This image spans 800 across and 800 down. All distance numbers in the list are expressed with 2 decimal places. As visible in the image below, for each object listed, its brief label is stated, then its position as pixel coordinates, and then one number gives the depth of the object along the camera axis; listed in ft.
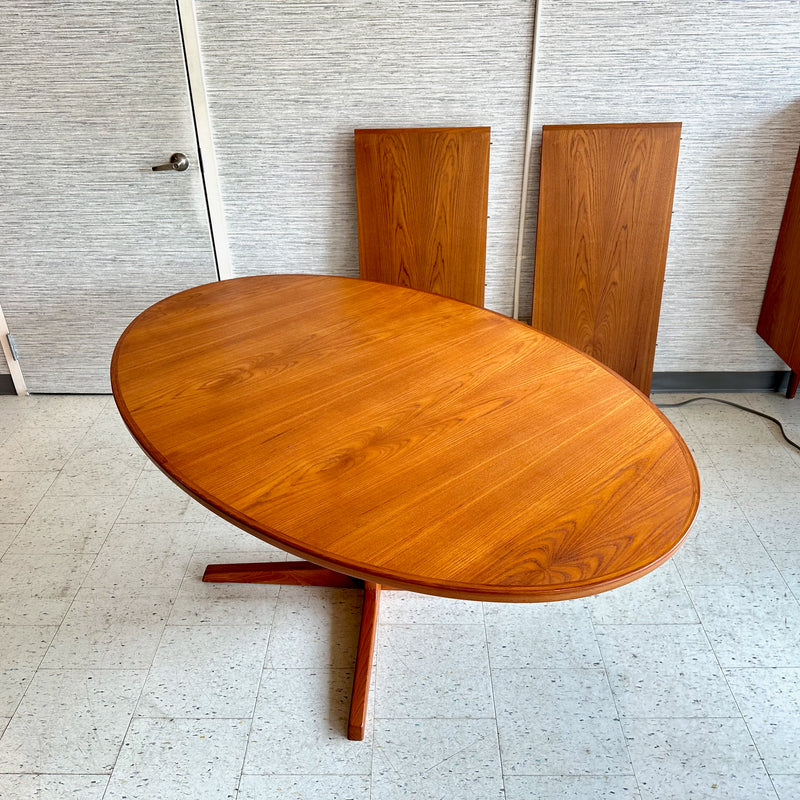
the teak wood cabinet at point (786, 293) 8.61
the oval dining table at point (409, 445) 3.87
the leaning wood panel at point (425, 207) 8.39
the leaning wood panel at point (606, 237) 8.39
